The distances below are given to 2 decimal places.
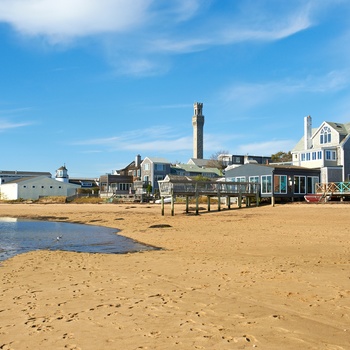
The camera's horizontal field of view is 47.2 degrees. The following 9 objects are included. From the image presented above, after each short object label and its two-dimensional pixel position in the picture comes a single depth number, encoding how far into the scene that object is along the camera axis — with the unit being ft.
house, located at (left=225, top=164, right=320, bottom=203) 135.44
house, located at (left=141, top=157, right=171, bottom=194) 261.85
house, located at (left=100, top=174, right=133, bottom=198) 260.01
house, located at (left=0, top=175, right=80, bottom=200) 258.37
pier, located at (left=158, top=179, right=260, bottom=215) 119.65
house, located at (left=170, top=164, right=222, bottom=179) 270.05
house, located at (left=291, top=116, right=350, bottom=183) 146.82
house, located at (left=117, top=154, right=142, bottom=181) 280.22
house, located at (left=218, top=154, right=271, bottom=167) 314.96
